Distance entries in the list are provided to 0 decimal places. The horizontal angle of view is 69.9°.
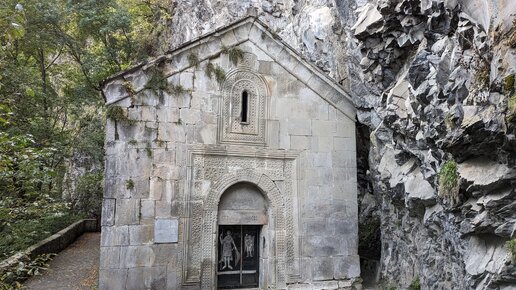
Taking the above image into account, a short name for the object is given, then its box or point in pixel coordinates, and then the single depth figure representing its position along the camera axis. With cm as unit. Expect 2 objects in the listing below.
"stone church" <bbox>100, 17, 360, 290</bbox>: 828
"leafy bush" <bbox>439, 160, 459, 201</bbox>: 609
